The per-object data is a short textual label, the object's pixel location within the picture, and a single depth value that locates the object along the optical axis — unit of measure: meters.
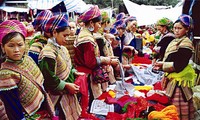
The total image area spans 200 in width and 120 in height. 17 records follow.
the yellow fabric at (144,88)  5.69
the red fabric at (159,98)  4.21
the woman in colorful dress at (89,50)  3.59
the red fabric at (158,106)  3.99
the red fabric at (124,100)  4.48
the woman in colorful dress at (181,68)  3.69
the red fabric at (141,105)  4.02
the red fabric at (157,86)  5.46
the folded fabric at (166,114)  3.58
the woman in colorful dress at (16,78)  2.16
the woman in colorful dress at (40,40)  3.11
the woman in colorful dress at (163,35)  4.86
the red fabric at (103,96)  4.54
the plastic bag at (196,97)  4.25
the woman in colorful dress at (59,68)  2.78
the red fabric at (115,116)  4.04
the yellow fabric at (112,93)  4.87
